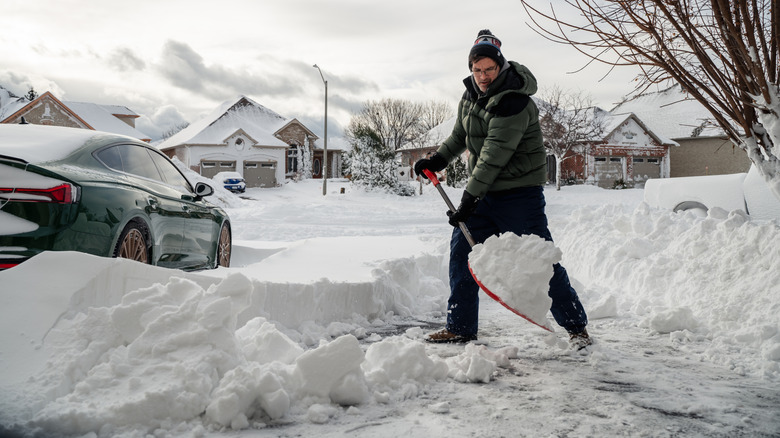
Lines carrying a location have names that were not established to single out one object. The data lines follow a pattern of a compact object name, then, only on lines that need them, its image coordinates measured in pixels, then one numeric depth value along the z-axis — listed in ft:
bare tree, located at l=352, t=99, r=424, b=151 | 188.55
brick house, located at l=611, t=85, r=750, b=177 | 120.57
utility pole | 97.71
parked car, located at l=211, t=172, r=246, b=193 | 106.93
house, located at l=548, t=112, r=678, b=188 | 121.49
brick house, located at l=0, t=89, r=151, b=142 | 113.60
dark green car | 11.44
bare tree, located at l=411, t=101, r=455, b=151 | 189.26
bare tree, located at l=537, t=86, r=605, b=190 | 110.32
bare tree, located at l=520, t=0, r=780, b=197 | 14.24
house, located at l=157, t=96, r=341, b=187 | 122.01
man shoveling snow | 13.38
